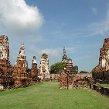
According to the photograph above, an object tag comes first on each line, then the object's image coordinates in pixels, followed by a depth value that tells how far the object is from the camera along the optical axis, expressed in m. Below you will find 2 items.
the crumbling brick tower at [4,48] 10.23
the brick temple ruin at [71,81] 8.71
